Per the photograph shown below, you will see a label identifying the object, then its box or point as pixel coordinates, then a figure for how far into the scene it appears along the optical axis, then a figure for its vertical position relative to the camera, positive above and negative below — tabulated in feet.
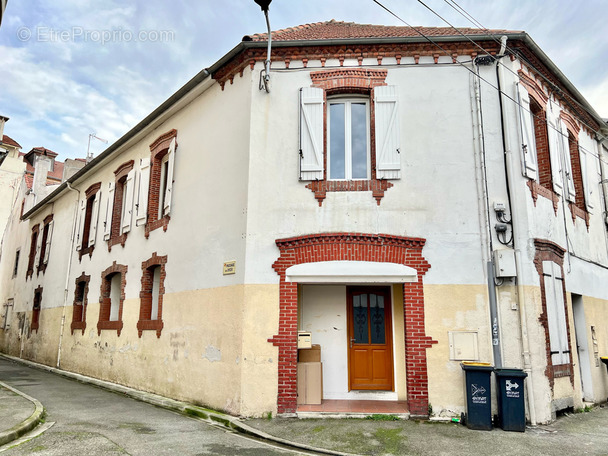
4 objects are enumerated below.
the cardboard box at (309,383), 27.86 -3.03
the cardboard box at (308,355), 28.71 -1.43
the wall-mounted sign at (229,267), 29.22 +3.90
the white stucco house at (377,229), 27.09 +6.28
